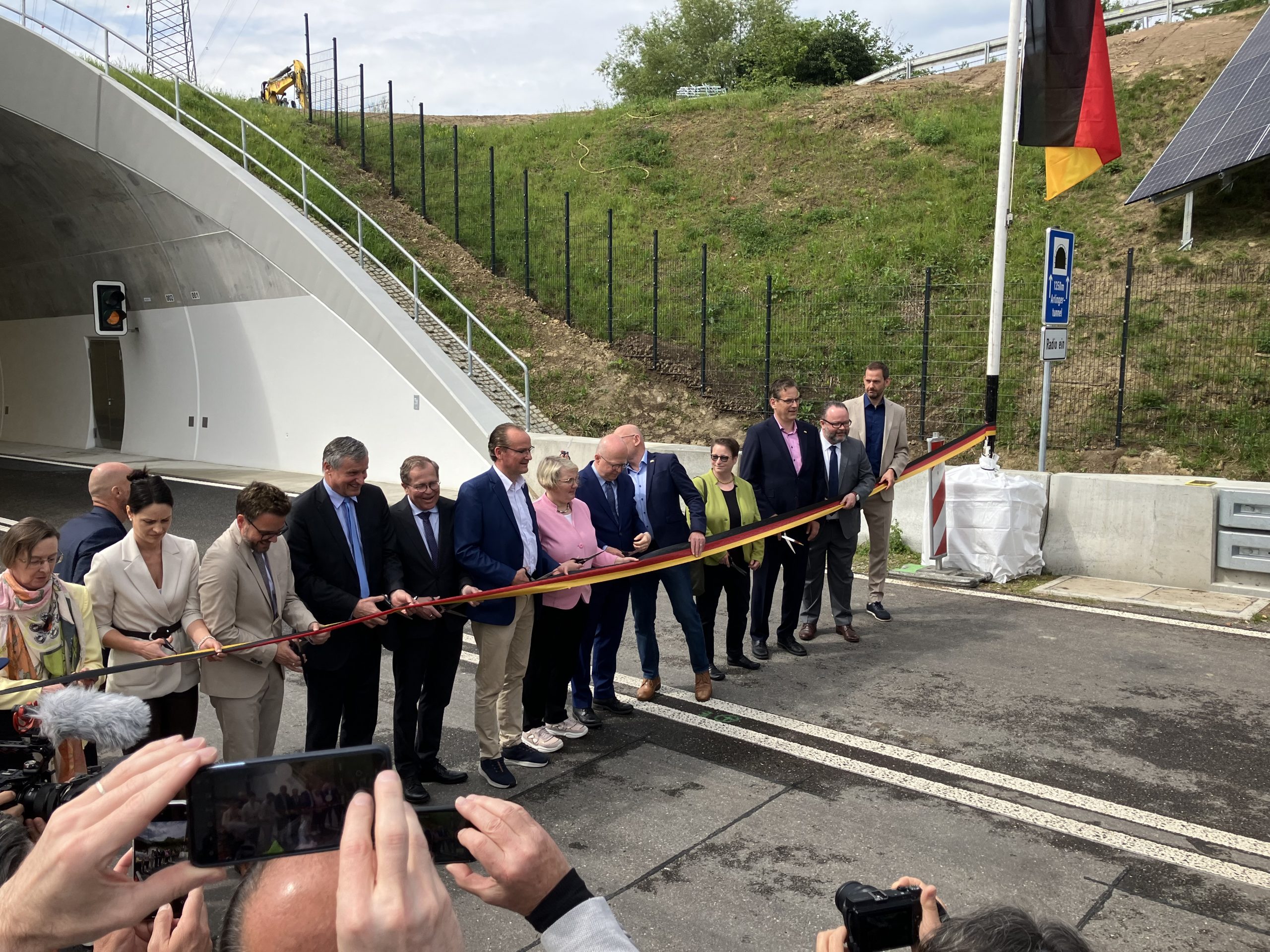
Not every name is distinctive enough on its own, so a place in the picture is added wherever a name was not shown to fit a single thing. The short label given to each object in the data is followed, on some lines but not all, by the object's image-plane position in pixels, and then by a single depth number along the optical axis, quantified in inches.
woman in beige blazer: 175.5
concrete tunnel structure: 697.6
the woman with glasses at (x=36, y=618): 157.2
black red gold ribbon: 173.8
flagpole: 429.4
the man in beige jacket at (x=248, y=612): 178.4
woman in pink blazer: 236.5
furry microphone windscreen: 125.3
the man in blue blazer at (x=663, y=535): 267.6
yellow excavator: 1418.6
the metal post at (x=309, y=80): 1111.0
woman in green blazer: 290.8
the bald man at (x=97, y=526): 192.9
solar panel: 660.7
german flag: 442.3
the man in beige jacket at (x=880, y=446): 349.1
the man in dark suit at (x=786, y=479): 315.0
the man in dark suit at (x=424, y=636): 209.3
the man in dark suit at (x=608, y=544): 257.4
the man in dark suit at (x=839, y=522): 325.1
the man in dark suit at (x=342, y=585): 197.2
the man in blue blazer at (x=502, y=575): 217.9
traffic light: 802.2
